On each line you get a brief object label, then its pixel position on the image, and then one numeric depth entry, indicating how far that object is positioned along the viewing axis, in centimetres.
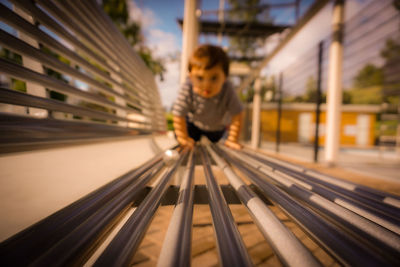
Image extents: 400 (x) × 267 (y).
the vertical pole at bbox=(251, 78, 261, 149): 546
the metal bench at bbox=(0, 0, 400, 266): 29
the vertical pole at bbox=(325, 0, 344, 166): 243
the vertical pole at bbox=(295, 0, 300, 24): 321
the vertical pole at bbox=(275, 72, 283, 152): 488
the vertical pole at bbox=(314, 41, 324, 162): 313
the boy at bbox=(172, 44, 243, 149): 158
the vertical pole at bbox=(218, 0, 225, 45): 647
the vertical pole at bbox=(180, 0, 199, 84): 280
